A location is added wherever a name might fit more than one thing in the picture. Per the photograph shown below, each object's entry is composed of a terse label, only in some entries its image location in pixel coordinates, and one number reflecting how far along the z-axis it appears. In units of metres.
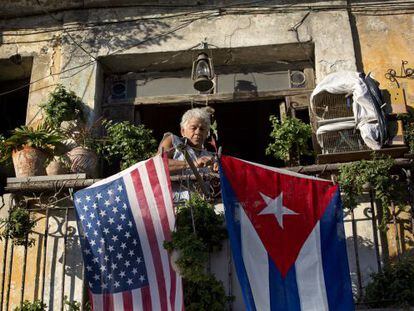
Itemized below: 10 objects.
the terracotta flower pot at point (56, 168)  8.88
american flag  7.36
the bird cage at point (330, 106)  9.09
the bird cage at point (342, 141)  8.73
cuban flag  6.95
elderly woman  8.35
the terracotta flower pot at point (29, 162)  8.85
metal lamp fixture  9.72
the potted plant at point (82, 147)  8.95
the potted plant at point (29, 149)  8.86
